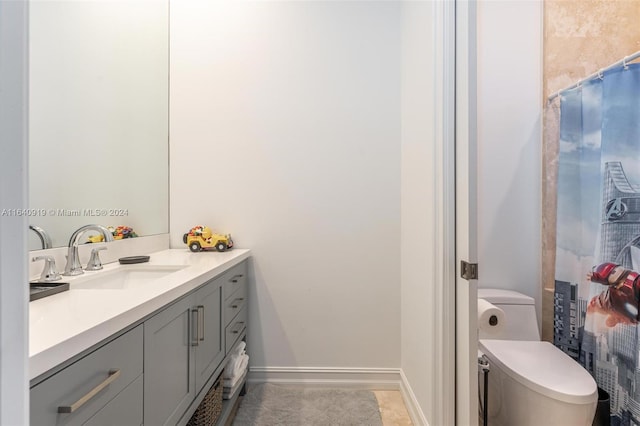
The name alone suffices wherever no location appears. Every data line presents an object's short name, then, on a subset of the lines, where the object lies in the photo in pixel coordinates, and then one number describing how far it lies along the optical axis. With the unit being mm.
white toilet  1186
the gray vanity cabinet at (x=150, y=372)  596
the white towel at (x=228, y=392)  1574
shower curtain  1364
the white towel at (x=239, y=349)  1685
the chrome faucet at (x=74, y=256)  1221
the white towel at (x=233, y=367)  1602
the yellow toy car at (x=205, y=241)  1854
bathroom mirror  1155
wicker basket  1325
